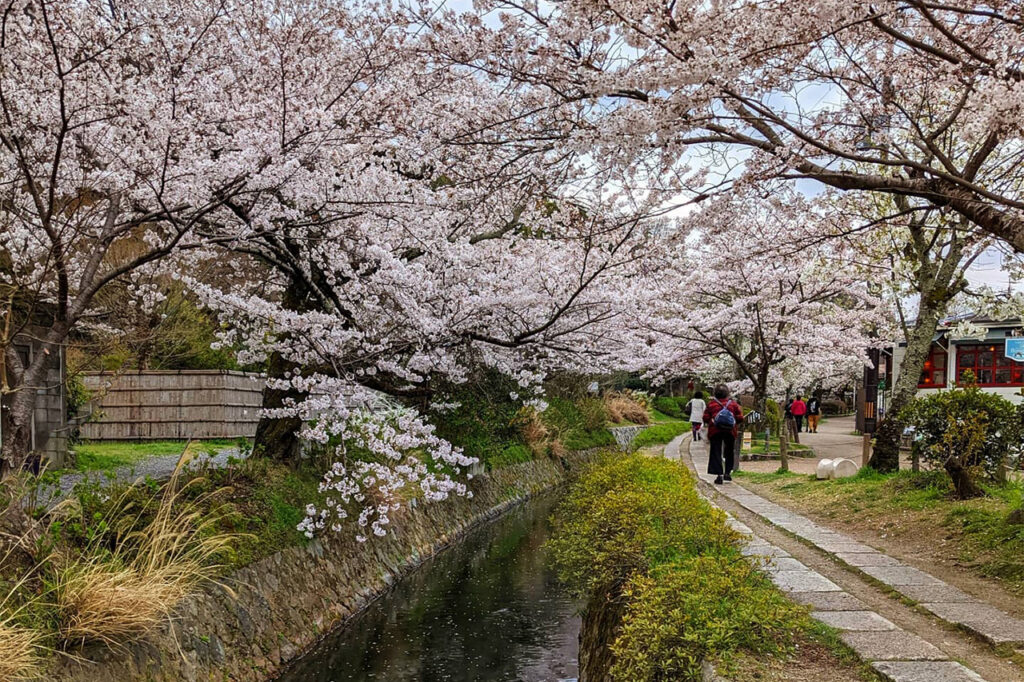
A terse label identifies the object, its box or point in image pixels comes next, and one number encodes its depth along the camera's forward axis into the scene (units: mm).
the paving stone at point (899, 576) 5785
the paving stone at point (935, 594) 5254
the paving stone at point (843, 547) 7051
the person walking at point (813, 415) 33069
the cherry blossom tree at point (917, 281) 11008
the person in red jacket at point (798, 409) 24216
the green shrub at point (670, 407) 43094
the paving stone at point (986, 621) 4309
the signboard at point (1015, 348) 16562
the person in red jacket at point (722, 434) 12930
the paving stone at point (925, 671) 3527
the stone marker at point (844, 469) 12192
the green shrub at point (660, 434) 24822
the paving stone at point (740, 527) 7936
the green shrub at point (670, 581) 3889
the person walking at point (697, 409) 22766
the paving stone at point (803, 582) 5422
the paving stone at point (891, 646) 3855
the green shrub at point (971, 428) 8539
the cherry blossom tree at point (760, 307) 14172
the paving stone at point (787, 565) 6066
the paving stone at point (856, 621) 4395
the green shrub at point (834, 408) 52859
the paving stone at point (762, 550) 6704
